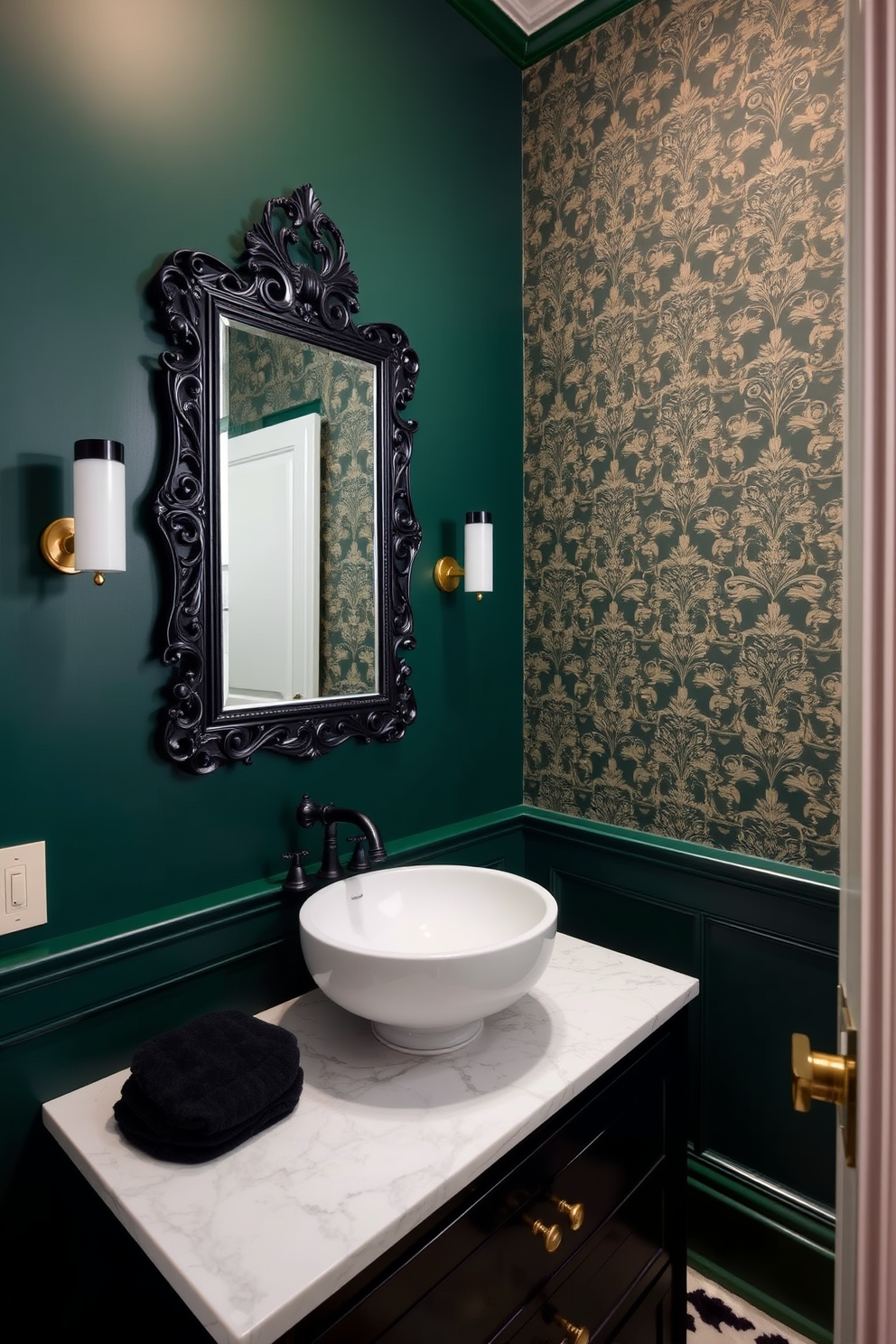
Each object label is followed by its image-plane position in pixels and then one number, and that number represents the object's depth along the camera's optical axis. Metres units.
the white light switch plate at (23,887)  1.16
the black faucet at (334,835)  1.36
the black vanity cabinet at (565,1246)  0.95
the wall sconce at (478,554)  1.83
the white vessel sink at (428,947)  1.08
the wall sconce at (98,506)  1.13
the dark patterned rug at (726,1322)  1.61
